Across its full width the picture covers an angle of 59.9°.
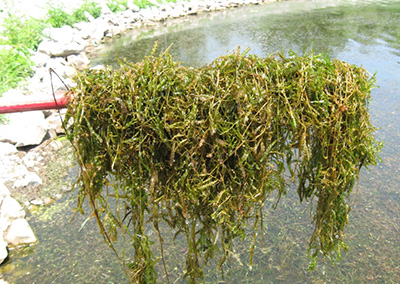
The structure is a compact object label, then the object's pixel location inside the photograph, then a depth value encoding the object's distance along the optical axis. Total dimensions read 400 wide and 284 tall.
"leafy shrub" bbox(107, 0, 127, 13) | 12.39
